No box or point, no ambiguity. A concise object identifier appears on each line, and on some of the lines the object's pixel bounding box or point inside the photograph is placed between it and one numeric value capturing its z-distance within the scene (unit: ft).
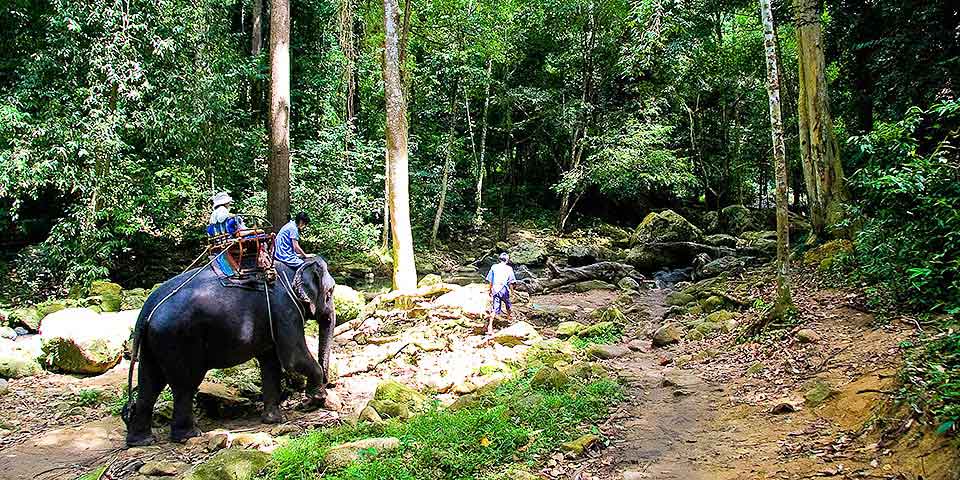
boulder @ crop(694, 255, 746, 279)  59.33
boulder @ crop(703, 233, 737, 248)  73.74
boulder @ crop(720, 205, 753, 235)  84.69
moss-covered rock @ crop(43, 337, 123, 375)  31.89
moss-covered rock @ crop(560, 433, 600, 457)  18.67
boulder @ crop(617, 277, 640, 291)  60.64
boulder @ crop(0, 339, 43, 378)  31.48
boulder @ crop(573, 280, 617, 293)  60.85
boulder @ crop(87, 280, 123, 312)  45.42
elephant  22.36
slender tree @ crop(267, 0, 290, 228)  40.45
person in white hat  25.62
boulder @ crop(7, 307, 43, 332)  40.96
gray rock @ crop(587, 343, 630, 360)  33.29
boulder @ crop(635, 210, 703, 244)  73.82
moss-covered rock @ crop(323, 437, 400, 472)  17.15
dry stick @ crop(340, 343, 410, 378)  31.66
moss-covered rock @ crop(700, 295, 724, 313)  41.61
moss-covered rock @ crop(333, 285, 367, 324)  43.09
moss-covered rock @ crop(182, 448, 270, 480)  16.21
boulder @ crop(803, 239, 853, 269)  38.62
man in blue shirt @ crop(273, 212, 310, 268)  27.63
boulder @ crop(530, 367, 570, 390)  24.72
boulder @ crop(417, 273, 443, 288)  48.11
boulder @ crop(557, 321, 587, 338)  39.60
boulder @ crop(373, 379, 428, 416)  24.04
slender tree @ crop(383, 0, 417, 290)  43.80
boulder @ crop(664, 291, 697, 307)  47.93
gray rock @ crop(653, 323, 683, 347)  34.87
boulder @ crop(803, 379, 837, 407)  19.20
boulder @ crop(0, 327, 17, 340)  37.88
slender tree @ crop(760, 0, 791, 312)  29.78
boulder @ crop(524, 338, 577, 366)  31.22
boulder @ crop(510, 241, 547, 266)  75.36
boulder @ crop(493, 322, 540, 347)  35.63
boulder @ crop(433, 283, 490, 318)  42.50
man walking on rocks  39.47
